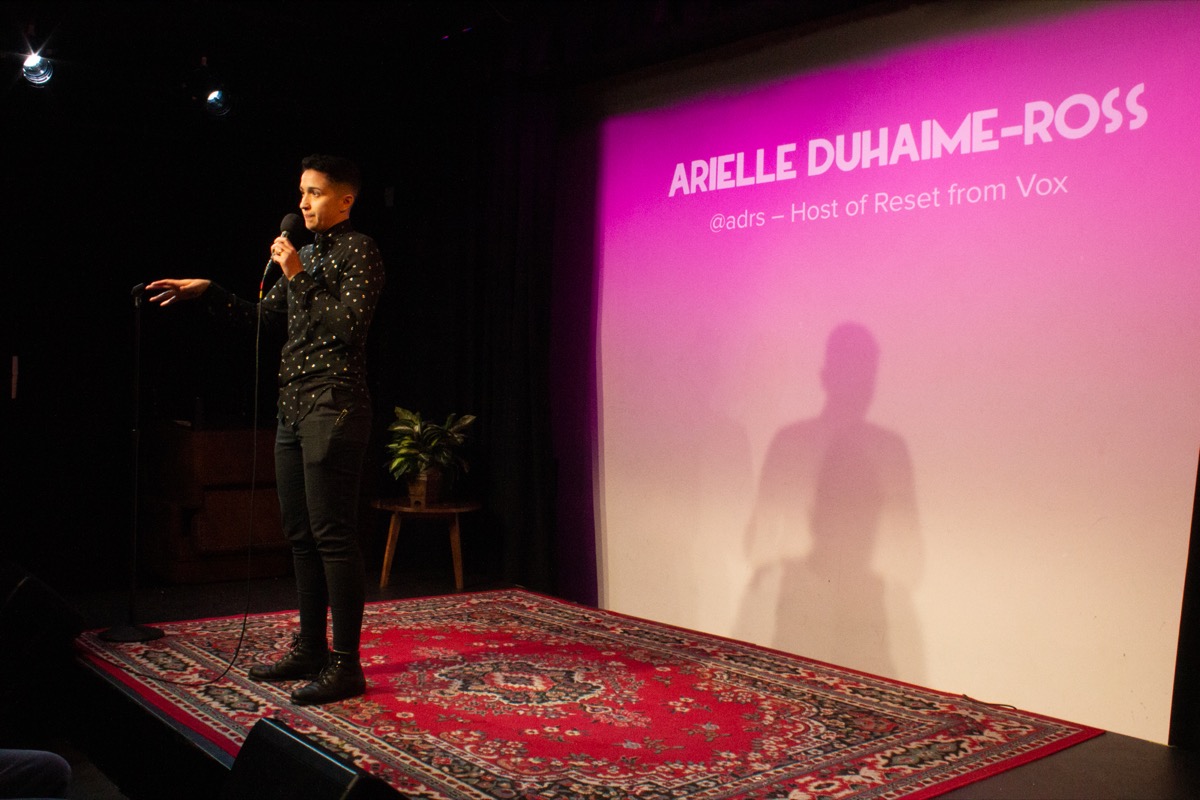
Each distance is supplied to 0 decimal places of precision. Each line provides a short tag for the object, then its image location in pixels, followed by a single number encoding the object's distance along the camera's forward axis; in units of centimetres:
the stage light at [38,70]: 470
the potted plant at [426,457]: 488
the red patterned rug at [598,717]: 252
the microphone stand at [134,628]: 368
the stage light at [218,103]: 505
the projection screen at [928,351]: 314
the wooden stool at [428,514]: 480
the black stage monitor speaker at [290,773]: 162
